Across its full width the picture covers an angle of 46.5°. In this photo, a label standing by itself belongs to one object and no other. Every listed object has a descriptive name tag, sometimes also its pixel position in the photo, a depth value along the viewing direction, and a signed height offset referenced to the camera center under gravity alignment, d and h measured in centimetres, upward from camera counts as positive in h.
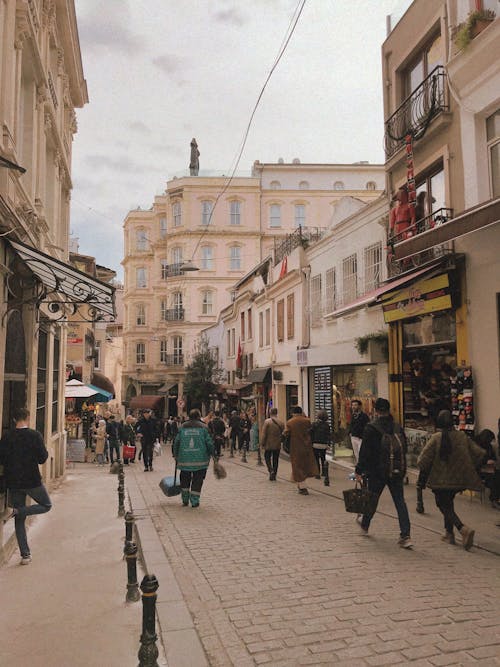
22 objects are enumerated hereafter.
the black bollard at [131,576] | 549 -183
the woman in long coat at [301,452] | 1145 -142
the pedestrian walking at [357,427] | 1275 -107
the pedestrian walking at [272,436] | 1340 -128
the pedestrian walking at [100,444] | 1972 -204
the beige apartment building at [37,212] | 738 +285
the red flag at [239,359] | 3281 +125
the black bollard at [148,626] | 356 -153
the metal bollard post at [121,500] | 983 -199
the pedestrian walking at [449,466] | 716 -111
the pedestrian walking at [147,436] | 1697 -156
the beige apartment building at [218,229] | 4956 +1305
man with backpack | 728 -103
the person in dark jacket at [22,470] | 664 -97
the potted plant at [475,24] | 1038 +631
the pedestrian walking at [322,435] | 1305 -125
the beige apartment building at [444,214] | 1024 +330
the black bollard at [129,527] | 615 -152
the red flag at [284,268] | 2314 +449
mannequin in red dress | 1299 +364
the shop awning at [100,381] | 3491 +16
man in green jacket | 1010 -127
